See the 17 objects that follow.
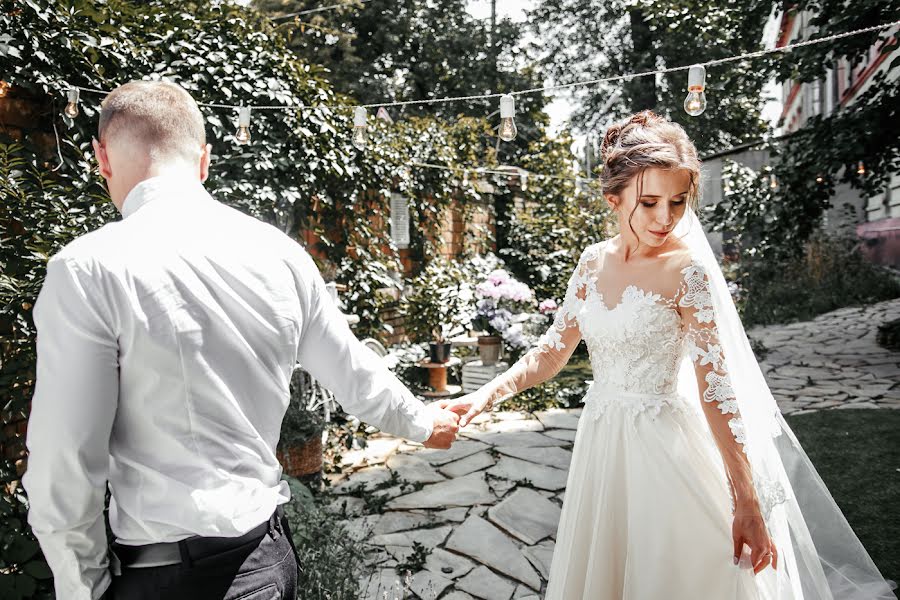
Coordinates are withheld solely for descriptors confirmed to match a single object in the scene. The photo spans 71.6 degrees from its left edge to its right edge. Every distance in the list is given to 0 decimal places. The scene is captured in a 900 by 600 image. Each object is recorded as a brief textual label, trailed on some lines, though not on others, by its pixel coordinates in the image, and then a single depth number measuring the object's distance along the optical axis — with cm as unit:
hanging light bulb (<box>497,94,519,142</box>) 347
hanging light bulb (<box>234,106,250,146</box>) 410
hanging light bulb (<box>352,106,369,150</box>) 411
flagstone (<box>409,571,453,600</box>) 309
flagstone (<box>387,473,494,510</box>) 419
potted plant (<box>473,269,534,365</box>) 702
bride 178
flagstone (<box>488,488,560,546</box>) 378
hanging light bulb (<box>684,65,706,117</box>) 316
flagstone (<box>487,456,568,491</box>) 452
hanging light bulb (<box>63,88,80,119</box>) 361
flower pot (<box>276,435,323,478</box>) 407
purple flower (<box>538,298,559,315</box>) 762
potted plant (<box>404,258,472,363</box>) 744
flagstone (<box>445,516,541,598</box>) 333
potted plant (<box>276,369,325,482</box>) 407
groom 117
